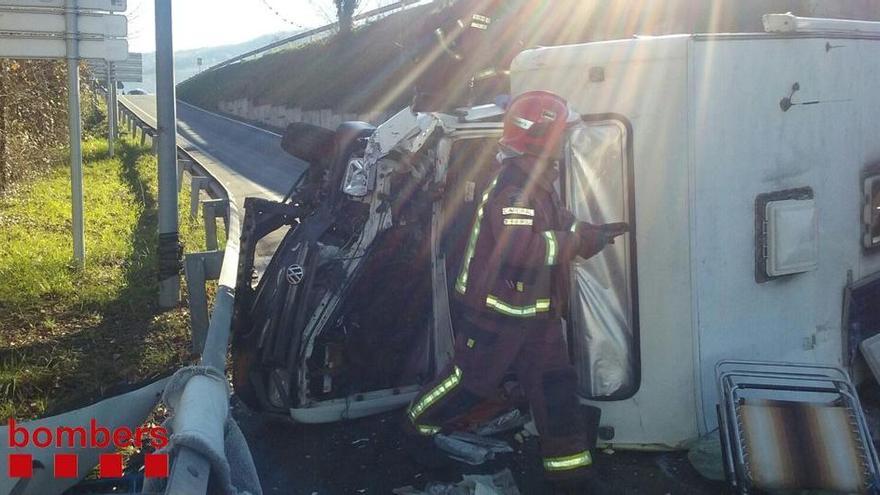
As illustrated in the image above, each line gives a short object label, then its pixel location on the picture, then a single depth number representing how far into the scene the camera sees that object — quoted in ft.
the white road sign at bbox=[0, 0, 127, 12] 25.66
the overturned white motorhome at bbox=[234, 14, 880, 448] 12.71
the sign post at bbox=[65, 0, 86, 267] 26.20
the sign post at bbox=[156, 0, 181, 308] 21.57
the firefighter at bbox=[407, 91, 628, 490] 11.95
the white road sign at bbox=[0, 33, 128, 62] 26.27
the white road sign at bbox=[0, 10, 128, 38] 25.77
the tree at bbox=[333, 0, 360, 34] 132.36
